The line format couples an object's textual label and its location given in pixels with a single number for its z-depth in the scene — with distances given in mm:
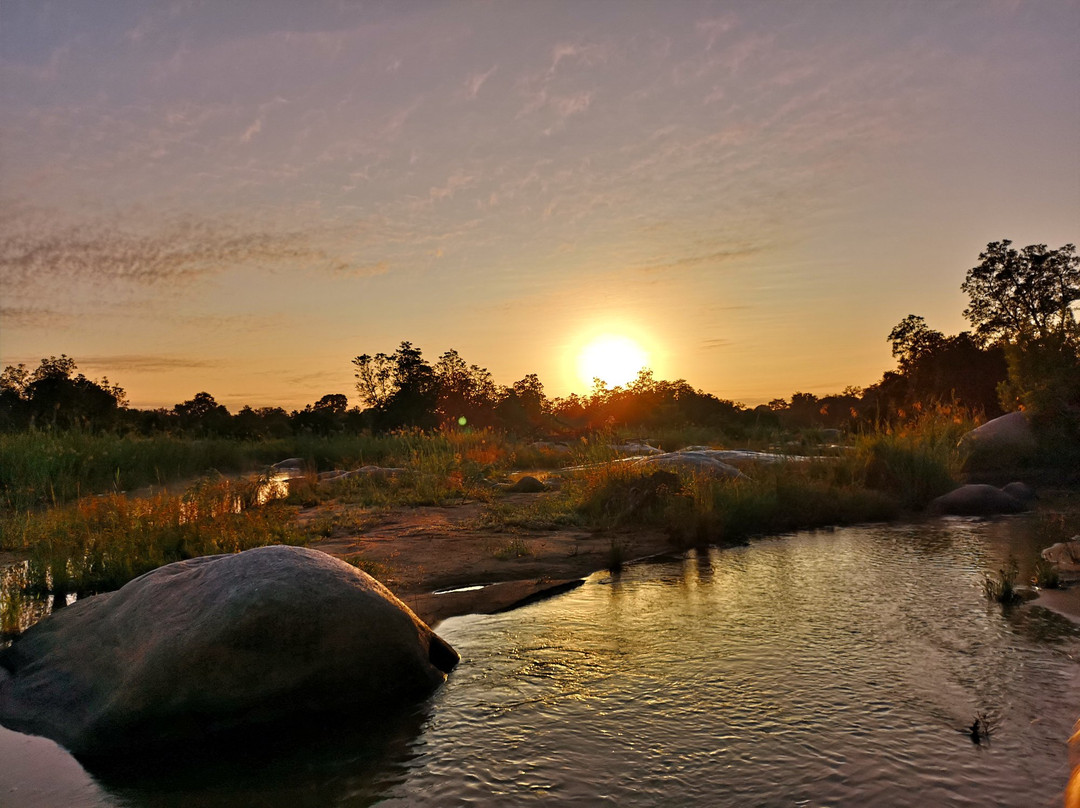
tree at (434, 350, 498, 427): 46094
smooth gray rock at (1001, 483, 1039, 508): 11969
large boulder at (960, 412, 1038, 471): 15734
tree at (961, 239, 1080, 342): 41219
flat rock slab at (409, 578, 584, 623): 6064
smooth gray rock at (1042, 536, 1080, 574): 6930
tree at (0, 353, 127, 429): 35469
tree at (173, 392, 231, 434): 36159
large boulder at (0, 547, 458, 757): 3787
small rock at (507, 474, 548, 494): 13805
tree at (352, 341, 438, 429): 43719
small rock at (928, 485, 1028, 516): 11219
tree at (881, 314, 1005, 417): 33656
